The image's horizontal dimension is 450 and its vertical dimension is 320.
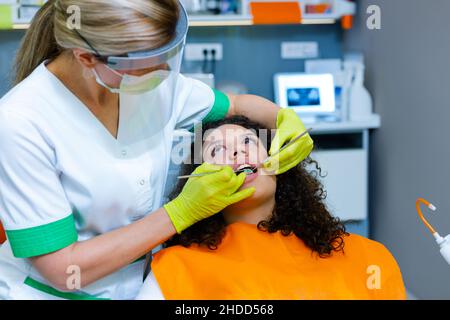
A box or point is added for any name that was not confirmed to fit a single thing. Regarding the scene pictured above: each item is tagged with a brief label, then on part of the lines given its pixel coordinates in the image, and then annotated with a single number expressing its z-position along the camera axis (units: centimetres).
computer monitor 300
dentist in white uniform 109
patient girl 133
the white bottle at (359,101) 283
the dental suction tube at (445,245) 124
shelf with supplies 303
